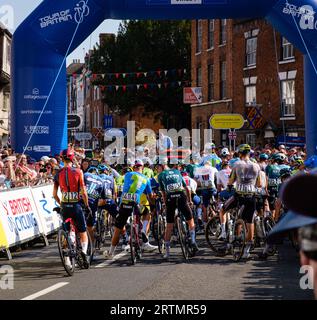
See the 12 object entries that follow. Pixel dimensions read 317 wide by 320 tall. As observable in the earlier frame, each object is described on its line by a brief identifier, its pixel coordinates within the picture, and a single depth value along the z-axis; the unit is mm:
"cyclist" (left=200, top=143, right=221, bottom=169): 17766
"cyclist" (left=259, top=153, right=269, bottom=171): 15055
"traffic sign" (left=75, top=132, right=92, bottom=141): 34438
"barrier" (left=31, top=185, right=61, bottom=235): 14523
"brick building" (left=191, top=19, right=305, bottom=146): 33844
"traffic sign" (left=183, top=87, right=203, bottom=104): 39094
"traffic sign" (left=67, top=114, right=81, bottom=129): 21734
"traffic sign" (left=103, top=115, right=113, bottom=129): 48312
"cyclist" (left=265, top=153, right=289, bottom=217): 14030
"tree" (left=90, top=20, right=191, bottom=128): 54156
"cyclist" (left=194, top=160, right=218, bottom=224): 15797
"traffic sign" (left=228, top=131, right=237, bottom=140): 24683
